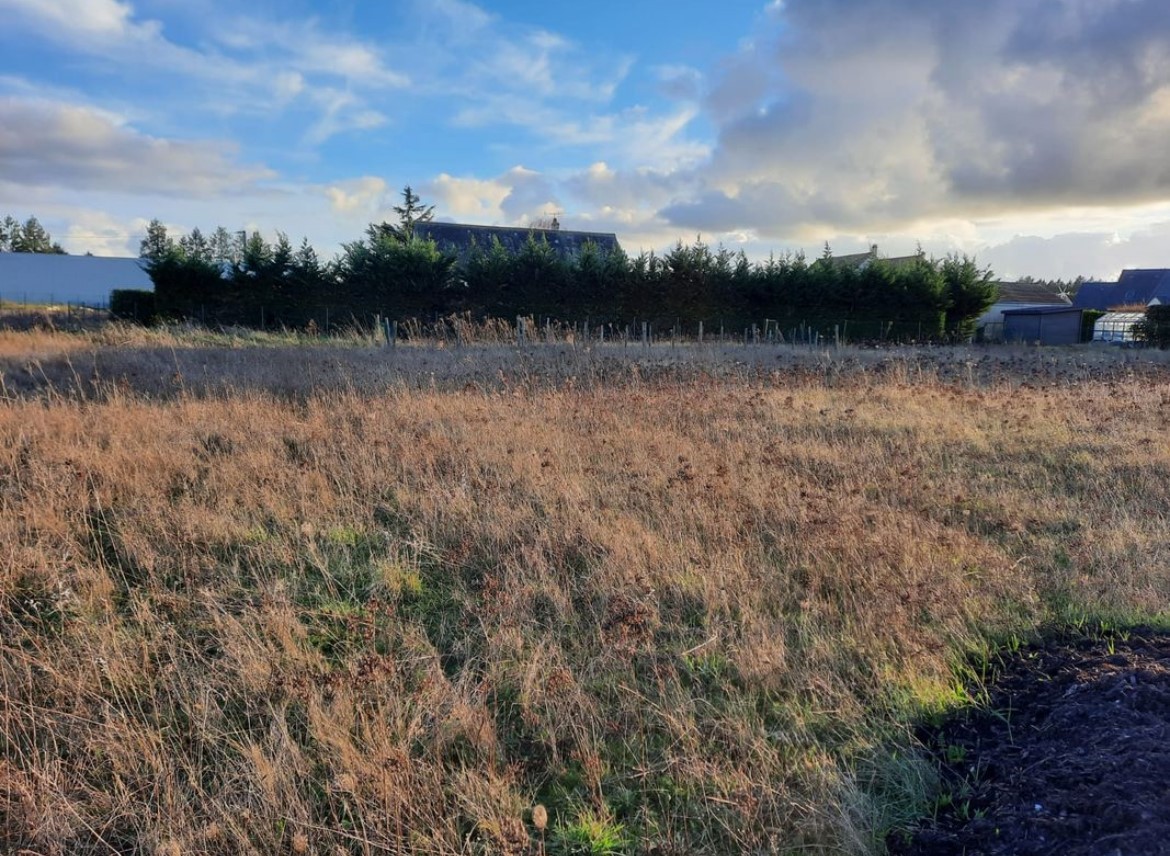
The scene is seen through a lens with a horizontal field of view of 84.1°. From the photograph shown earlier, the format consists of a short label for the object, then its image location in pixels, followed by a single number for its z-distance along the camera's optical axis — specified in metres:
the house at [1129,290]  56.03
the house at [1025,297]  46.54
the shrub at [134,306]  22.58
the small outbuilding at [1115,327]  28.70
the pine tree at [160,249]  22.00
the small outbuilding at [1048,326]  30.14
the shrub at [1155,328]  25.25
